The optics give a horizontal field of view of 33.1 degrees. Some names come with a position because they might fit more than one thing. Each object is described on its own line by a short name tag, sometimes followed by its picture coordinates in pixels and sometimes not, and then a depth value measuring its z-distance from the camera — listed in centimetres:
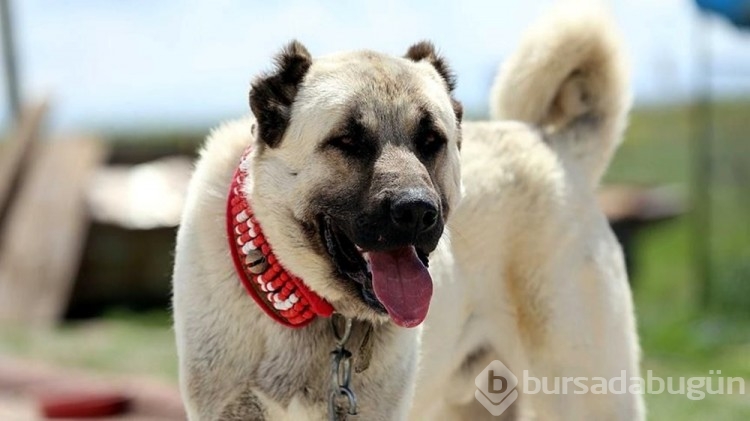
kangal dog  314
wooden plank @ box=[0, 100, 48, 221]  1109
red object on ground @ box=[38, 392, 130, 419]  598
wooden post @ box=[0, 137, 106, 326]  995
